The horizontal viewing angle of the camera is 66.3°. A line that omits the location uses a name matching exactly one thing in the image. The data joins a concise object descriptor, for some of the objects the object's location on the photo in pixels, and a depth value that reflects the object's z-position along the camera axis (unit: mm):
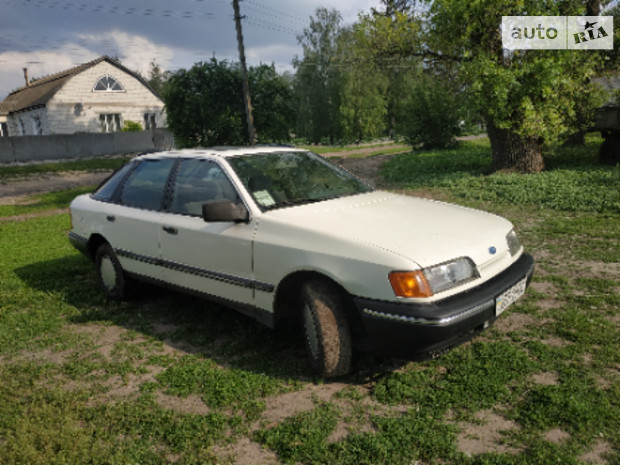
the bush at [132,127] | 32281
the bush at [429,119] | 22719
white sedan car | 2996
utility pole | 19953
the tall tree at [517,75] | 11172
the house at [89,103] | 31609
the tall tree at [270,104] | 21172
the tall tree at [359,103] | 41344
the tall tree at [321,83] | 42750
